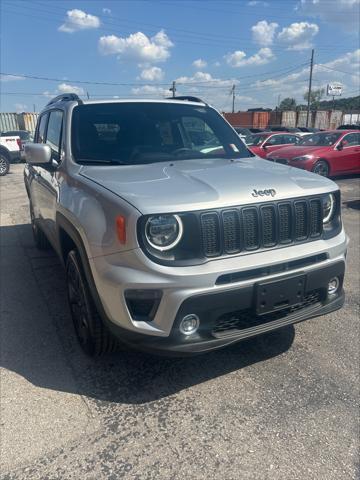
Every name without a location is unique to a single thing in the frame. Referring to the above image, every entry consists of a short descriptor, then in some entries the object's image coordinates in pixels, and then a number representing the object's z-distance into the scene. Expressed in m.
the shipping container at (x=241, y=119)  43.56
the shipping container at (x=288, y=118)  42.78
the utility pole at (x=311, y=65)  45.53
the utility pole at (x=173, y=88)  45.83
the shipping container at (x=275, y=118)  42.78
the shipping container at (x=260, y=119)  42.56
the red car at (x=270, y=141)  14.98
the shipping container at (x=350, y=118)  49.47
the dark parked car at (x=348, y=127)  20.29
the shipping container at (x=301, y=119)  45.01
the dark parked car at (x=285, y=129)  27.70
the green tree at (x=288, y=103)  88.51
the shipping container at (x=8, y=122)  37.59
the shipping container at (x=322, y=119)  45.72
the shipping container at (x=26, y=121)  38.03
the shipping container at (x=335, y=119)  47.23
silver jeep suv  2.28
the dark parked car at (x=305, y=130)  29.00
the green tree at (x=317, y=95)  85.88
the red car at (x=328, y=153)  11.86
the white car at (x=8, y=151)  15.97
